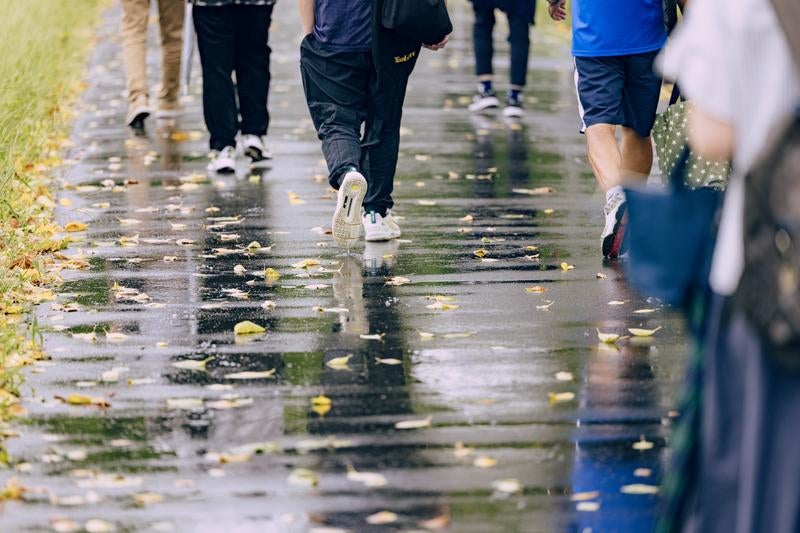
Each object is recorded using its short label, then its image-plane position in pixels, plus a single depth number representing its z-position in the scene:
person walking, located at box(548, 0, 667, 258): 15.12
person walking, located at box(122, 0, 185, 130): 24.98
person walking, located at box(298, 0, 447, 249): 15.69
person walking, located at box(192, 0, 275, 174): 20.44
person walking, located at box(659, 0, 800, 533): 6.03
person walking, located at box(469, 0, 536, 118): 26.02
